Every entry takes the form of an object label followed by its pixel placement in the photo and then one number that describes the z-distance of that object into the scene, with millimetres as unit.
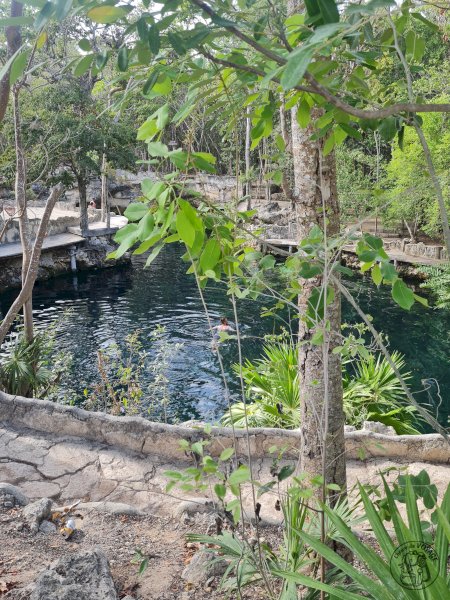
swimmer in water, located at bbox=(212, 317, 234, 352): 12184
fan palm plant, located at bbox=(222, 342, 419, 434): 7281
